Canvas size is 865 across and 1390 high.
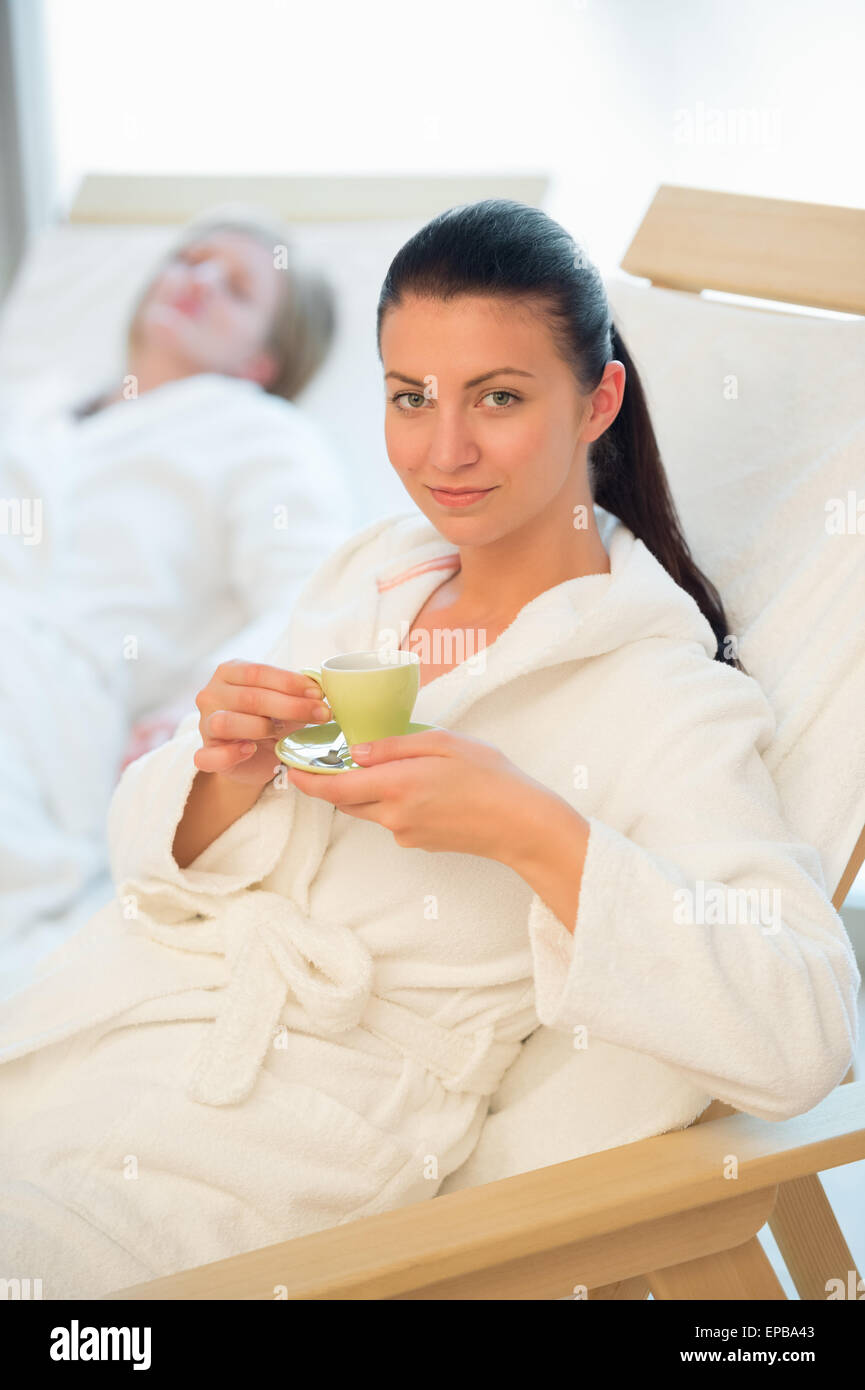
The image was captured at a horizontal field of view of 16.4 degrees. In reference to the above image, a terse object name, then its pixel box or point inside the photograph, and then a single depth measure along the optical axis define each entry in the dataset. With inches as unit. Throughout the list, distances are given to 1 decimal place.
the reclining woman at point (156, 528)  99.0
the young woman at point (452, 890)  70.7
